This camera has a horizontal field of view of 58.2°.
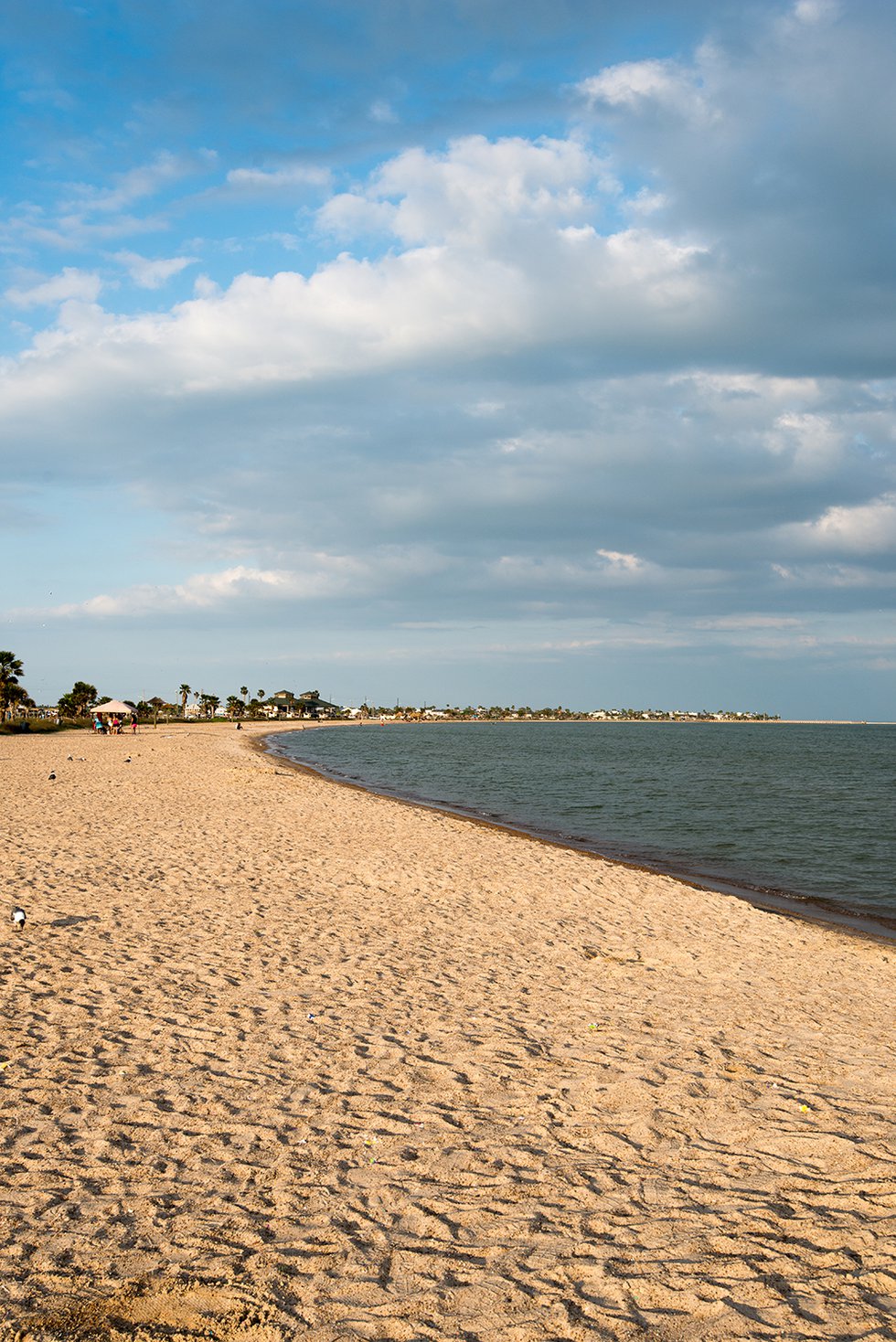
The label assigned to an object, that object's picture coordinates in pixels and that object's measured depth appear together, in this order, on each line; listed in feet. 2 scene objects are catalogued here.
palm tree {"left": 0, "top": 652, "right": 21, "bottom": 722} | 246.27
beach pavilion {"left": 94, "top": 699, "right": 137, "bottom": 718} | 257.55
